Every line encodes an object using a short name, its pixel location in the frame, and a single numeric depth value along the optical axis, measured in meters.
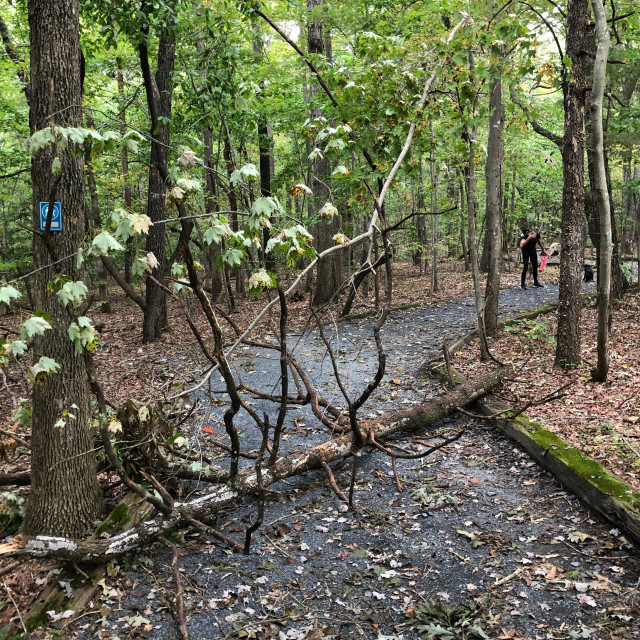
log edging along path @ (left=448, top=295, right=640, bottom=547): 4.08
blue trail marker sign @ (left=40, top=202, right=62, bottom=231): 3.76
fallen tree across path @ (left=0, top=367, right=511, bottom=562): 3.73
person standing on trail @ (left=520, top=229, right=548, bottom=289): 13.83
